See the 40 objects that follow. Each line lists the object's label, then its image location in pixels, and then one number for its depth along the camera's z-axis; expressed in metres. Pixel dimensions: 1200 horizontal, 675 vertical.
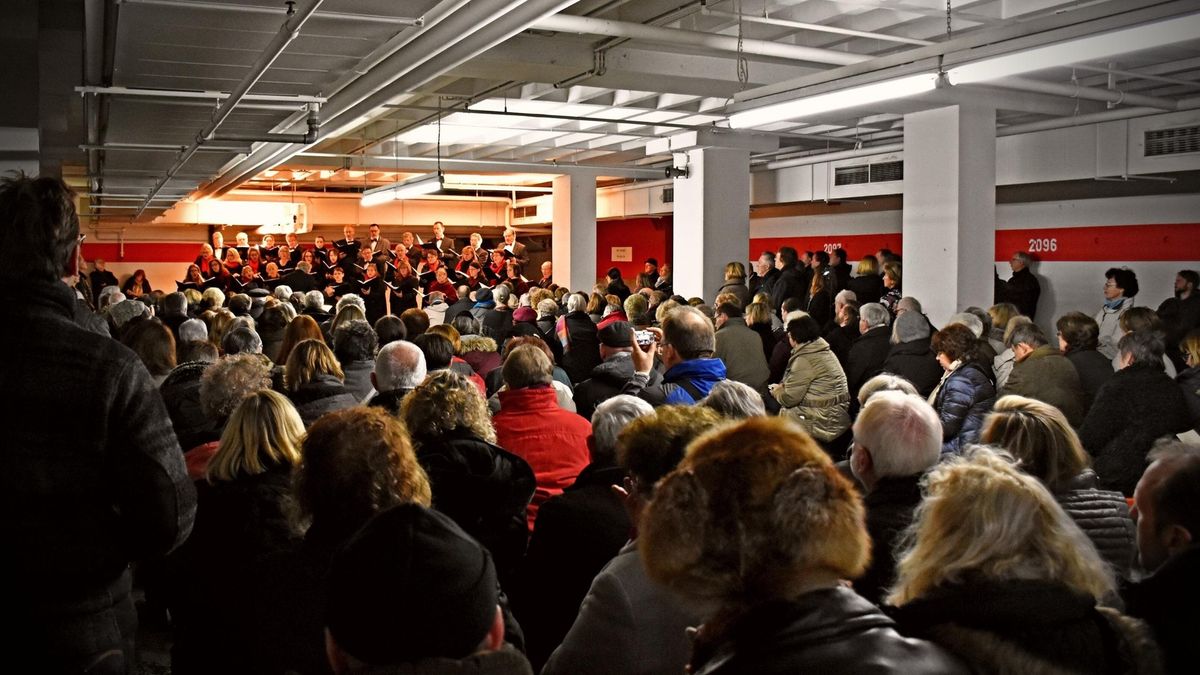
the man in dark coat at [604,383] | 5.44
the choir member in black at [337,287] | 15.31
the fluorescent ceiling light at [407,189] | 12.48
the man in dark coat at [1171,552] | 1.88
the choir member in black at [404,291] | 14.59
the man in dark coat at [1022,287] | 11.90
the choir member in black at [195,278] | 15.72
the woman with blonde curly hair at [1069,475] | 2.92
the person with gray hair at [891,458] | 2.81
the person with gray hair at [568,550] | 2.80
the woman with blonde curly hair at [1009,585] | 1.71
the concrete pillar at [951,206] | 9.66
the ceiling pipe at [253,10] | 4.52
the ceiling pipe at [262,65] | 4.60
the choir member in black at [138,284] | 17.68
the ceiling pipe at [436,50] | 5.42
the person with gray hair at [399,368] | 4.59
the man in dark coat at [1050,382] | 5.71
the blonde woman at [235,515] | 2.79
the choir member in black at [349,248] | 16.45
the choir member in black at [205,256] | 16.14
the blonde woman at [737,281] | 10.40
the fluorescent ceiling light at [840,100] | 6.07
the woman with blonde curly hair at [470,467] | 3.30
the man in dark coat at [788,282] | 11.05
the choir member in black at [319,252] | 16.64
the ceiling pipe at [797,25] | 7.31
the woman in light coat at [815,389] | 6.44
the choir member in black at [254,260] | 17.17
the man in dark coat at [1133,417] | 4.85
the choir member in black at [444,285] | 15.57
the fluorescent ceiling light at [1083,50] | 4.80
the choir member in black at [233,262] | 16.89
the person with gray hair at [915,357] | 6.57
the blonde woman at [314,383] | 4.39
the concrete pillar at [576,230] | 16.52
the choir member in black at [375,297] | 14.73
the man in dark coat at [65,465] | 2.01
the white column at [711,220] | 13.11
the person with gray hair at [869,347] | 7.30
